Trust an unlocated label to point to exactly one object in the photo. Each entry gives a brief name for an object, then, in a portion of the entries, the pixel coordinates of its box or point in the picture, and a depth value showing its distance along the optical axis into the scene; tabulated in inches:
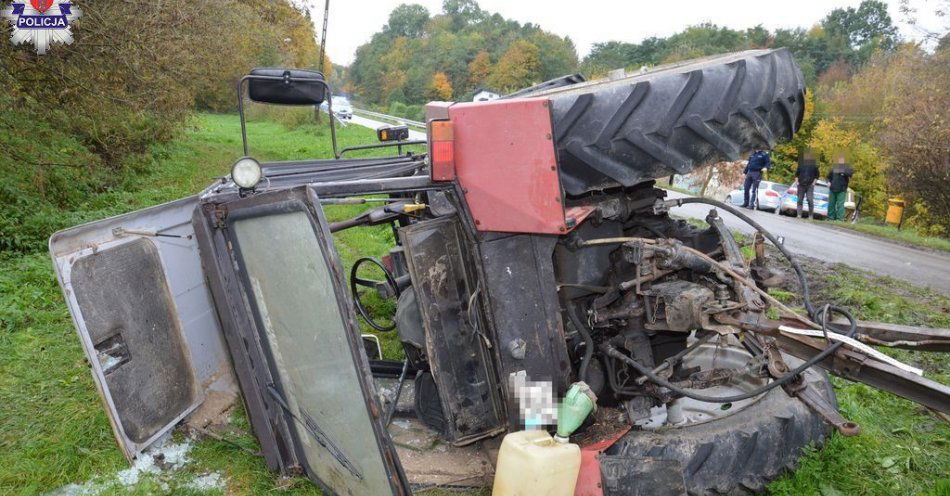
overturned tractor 98.3
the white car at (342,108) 1241.6
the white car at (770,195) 713.0
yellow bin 634.2
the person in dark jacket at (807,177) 503.8
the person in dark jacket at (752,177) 536.4
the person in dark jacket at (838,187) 518.0
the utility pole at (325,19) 801.0
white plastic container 97.6
